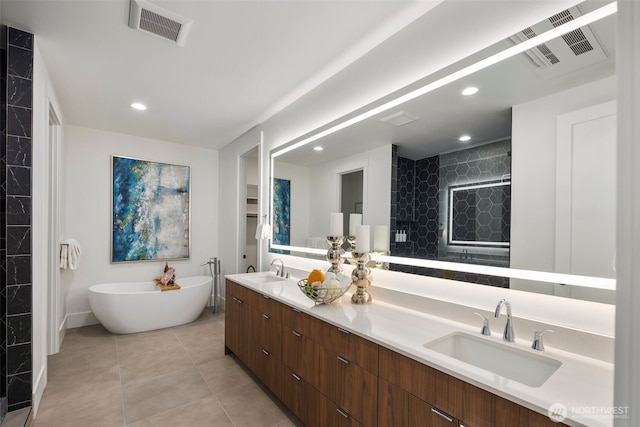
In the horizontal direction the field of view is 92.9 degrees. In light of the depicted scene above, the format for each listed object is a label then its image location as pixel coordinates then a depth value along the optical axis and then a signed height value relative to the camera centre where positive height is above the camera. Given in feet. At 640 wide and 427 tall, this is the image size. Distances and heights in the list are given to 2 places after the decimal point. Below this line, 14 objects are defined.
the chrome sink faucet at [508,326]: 4.46 -1.70
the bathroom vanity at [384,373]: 3.28 -2.26
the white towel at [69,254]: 11.34 -1.70
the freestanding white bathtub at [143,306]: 11.53 -3.86
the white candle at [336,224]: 7.91 -0.37
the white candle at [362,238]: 6.78 -0.62
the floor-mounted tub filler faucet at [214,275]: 14.98 -3.35
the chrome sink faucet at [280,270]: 10.27 -2.07
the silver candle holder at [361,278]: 6.73 -1.49
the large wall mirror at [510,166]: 4.13 +0.79
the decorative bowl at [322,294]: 6.46 -1.78
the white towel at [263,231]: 11.21 -0.77
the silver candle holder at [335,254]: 7.66 -1.10
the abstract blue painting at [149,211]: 13.70 -0.06
